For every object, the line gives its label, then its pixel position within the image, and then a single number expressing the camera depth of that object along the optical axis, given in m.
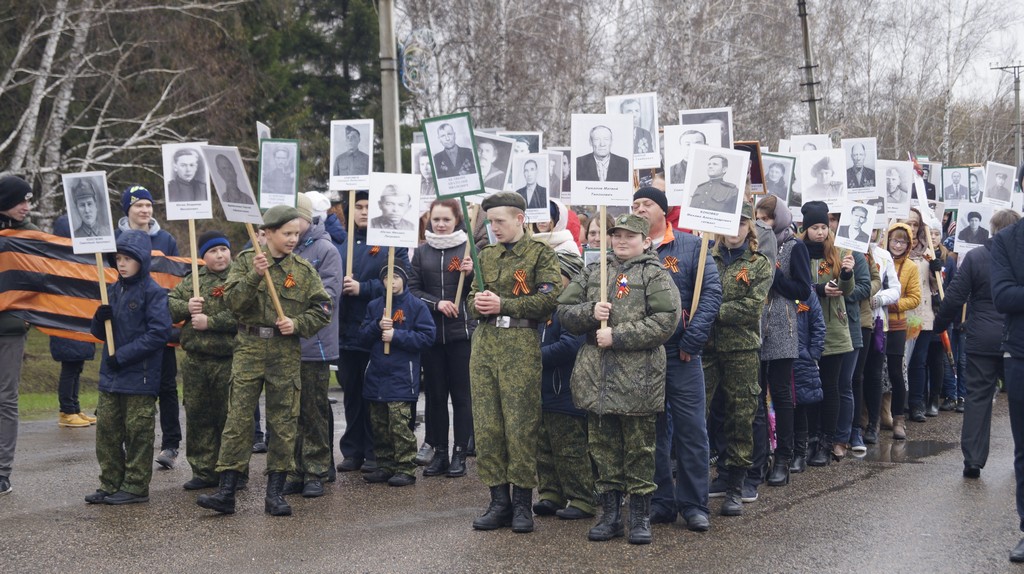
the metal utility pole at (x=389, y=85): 14.84
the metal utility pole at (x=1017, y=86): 48.66
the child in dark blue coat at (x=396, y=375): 8.76
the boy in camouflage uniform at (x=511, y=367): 7.12
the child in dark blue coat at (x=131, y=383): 7.98
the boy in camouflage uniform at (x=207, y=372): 8.41
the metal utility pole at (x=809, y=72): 23.63
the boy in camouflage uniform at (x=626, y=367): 6.72
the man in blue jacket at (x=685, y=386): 7.09
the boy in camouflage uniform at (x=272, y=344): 7.57
